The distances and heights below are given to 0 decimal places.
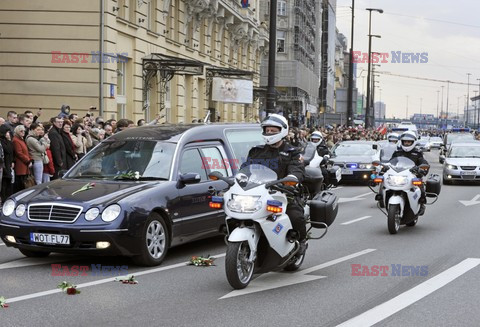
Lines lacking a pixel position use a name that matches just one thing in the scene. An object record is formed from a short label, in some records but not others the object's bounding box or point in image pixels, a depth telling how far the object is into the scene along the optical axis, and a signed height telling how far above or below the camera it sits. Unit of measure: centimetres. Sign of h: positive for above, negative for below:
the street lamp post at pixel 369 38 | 7456 +777
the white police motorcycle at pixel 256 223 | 765 -109
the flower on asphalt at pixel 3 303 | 688 -171
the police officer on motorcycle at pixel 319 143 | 2092 -77
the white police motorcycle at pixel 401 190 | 1280 -121
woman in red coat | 1435 -91
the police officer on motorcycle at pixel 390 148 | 1437 -61
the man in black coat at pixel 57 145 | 1535 -70
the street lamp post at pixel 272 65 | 2417 +154
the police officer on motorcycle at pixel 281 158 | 834 -47
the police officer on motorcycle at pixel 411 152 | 1342 -60
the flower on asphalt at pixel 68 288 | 748 -172
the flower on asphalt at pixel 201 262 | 929 -176
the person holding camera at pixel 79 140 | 1611 -63
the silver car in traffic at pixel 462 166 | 2561 -156
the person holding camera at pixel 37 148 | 1472 -74
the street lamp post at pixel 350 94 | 5534 +156
